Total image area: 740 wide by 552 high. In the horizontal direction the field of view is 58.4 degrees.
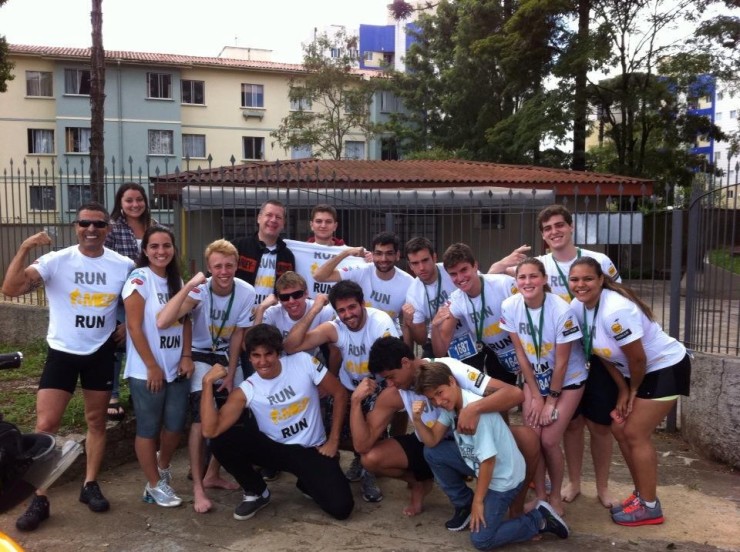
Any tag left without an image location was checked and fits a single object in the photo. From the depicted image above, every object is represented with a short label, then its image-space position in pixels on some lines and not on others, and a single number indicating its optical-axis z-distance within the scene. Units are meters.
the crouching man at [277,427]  4.06
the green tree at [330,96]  26.84
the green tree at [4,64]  17.53
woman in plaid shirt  5.13
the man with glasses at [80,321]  3.99
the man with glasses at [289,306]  4.27
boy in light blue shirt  3.61
